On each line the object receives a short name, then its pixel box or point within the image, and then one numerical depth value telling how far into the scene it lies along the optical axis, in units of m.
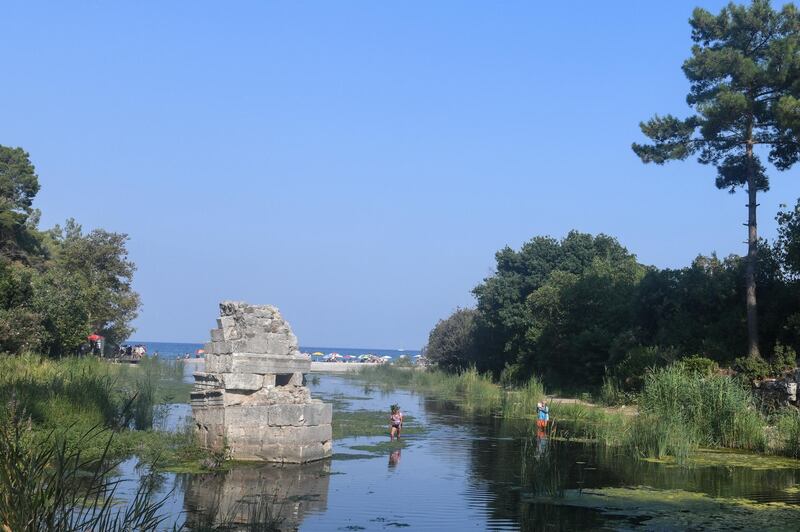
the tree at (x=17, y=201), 40.91
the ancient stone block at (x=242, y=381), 16.87
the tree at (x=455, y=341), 53.81
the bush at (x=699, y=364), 26.39
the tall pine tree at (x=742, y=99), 28.53
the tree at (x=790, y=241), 26.55
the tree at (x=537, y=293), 39.94
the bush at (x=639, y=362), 29.51
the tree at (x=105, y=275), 43.69
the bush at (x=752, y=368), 26.05
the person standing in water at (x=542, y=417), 22.52
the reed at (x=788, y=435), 18.53
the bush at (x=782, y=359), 25.75
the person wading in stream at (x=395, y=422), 21.53
